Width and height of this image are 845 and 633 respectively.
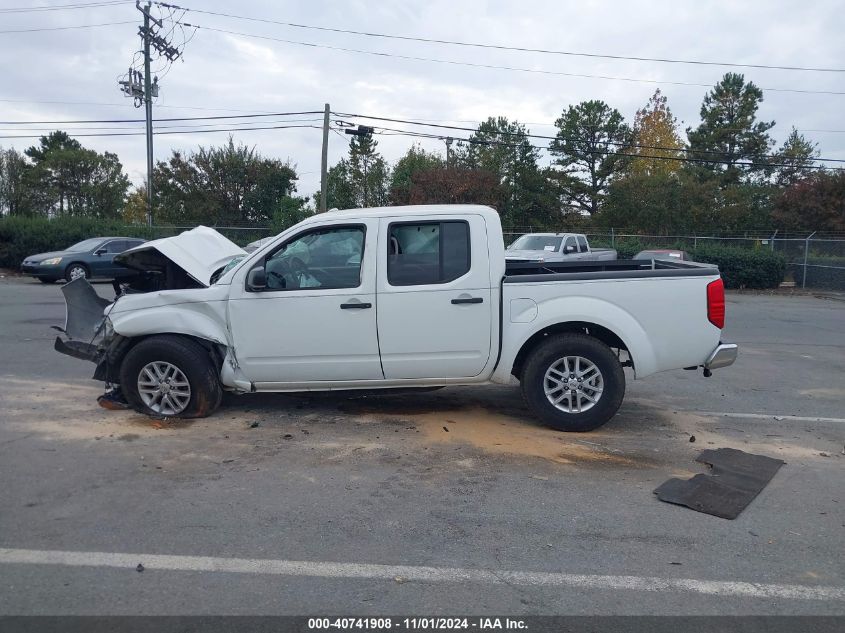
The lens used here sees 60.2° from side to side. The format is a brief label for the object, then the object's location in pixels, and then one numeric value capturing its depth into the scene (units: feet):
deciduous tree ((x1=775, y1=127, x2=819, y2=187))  155.53
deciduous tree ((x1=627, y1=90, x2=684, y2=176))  161.07
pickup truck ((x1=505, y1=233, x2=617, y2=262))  70.64
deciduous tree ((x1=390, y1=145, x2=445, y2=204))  126.62
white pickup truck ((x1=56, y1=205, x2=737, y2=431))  21.24
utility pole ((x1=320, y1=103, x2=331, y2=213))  103.45
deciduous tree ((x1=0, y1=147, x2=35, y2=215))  157.57
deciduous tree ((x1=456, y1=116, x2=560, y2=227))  144.05
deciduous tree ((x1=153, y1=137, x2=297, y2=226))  123.95
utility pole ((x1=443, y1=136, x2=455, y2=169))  137.05
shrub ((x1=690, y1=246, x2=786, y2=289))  94.79
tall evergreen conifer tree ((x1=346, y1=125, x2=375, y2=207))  101.09
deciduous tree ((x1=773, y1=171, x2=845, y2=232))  127.95
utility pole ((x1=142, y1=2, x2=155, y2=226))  113.80
